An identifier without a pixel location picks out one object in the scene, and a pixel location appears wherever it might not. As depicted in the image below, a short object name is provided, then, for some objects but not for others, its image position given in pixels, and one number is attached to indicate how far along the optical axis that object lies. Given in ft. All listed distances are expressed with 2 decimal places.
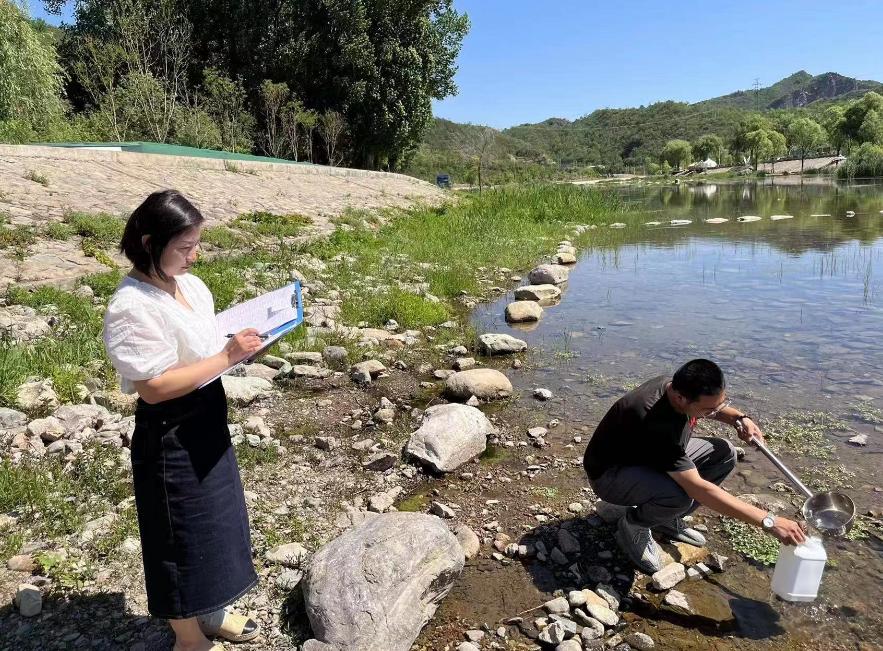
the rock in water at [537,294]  31.99
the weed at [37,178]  31.71
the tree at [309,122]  94.73
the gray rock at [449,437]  13.71
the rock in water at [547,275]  35.96
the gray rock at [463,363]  20.80
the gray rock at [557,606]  9.37
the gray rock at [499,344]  22.47
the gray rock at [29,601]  8.41
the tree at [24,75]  60.95
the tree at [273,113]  92.43
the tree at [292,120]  94.68
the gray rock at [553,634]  8.75
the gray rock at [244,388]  16.25
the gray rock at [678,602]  9.62
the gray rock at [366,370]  18.79
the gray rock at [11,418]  13.01
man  9.11
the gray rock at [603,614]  9.16
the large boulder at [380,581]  8.19
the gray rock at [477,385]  17.88
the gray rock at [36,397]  13.94
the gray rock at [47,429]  12.79
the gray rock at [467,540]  10.89
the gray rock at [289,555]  9.94
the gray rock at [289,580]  9.37
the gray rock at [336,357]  19.84
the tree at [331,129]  98.84
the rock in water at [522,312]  27.71
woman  6.44
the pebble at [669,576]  10.05
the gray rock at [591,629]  8.89
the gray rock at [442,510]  11.99
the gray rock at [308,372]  18.83
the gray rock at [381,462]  13.67
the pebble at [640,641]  8.83
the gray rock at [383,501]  12.07
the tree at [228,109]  85.25
